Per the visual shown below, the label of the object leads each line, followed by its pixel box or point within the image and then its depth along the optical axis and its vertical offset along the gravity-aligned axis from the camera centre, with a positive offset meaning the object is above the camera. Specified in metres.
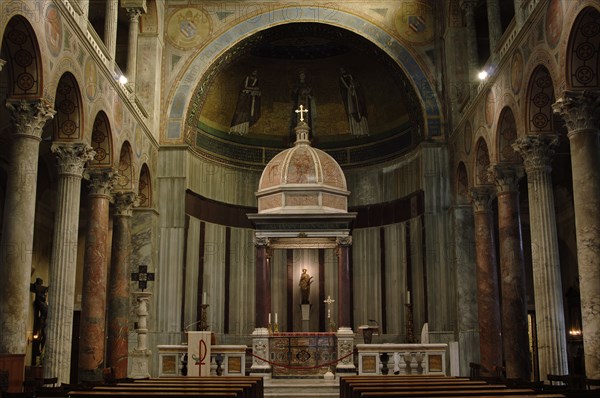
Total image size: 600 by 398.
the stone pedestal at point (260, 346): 19.17 -0.29
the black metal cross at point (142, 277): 20.84 +1.75
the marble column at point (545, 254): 14.19 +1.62
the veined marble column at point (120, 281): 20.17 +1.59
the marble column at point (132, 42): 21.20 +8.92
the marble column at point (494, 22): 18.61 +8.28
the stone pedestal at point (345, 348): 18.69 -0.35
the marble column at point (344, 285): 19.15 +1.34
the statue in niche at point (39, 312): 22.12 +0.77
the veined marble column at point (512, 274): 16.72 +1.45
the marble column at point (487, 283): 19.31 +1.40
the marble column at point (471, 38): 21.33 +9.03
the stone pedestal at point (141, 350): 18.33 -0.36
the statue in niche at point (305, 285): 26.11 +1.83
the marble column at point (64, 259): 14.70 +1.65
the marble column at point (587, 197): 12.10 +2.39
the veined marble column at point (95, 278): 17.05 +1.44
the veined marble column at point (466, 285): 20.97 +1.47
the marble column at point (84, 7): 16.11 +7.50
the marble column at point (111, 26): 18.98 +8.37
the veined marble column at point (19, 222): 12.31 +2.04
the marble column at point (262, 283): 19.28 +1.42
